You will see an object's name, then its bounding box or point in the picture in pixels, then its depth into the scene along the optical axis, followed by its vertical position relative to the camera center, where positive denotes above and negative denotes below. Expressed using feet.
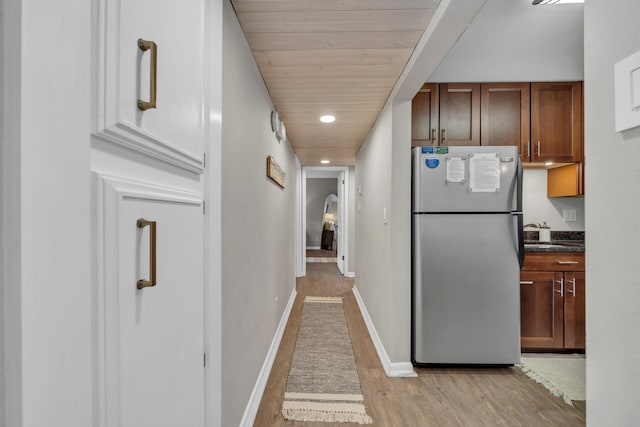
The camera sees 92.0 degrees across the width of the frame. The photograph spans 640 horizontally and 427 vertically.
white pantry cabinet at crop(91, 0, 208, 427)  1.69 +0.02
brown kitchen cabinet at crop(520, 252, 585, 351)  8.30 -2.33
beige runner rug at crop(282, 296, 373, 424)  5.89 -3.80
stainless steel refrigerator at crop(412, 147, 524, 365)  7.61 -1.04
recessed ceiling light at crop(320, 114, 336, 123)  9.25 +2.92
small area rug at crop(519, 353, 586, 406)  6.73 -3.85
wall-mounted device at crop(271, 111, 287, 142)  7.97 +2.41
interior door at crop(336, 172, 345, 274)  19.80 -0.36
